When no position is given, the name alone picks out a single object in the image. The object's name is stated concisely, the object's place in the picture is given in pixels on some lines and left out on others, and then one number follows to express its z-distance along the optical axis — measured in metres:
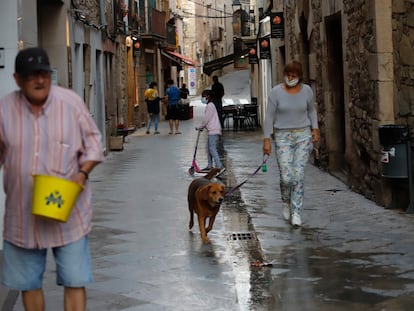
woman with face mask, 9.45
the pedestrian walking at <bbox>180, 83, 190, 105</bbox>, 38.58
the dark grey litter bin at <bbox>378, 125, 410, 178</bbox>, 10.11
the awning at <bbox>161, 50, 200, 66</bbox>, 45.53
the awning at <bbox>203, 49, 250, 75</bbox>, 37.22
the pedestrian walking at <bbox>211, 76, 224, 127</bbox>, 21.97
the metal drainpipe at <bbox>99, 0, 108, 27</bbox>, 22.47
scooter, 15.69
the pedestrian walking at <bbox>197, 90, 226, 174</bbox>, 15.52
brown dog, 8.63
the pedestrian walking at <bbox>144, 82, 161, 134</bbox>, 30.19
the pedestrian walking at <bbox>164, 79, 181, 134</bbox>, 29.02
